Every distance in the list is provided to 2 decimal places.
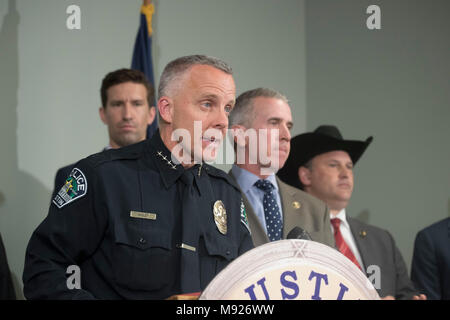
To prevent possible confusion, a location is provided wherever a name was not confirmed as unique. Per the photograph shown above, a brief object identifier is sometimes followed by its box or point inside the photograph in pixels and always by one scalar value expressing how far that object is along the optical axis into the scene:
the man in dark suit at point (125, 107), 3.49
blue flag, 4.16
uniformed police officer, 1.75
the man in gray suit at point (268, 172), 2.76
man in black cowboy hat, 3.38
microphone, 1.41
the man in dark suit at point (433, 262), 3.54
